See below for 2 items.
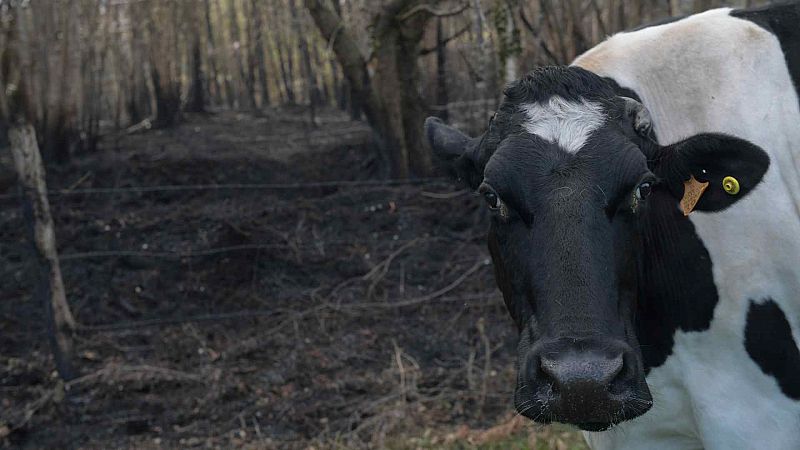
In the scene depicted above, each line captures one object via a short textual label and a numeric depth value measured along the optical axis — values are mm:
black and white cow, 2803
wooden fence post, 6395
